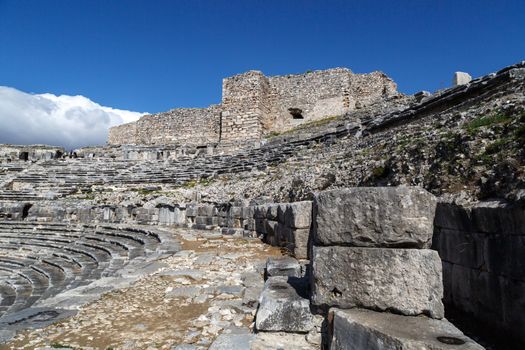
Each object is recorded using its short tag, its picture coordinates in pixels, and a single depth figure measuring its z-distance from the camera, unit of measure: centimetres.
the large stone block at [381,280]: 255
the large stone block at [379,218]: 265
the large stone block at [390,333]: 198
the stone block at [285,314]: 285
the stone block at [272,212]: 747
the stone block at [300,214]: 566
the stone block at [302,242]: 560
